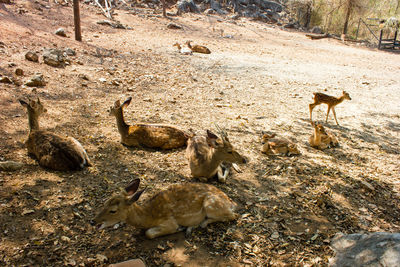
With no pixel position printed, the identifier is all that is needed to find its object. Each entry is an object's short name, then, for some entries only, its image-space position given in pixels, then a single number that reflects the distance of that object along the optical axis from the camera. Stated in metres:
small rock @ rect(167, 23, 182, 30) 18.83
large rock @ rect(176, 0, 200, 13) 25.10
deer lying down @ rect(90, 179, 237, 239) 3.02
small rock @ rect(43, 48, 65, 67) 8.53
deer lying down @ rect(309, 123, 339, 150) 5.53
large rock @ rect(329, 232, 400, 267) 2.47
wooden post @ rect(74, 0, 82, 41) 10.80
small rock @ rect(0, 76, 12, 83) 6.83
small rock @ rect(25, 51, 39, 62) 8.40
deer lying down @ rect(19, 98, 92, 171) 4.07
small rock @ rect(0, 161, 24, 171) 3.94
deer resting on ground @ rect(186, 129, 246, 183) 4.21
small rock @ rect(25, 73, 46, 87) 7.13
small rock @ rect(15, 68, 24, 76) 7.43
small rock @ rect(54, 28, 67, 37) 11.64
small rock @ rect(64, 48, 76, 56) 9.79
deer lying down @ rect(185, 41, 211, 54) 13.57
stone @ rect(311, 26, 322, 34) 28.23
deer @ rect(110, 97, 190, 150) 5.16
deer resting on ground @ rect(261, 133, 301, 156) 5.20
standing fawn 7.04
